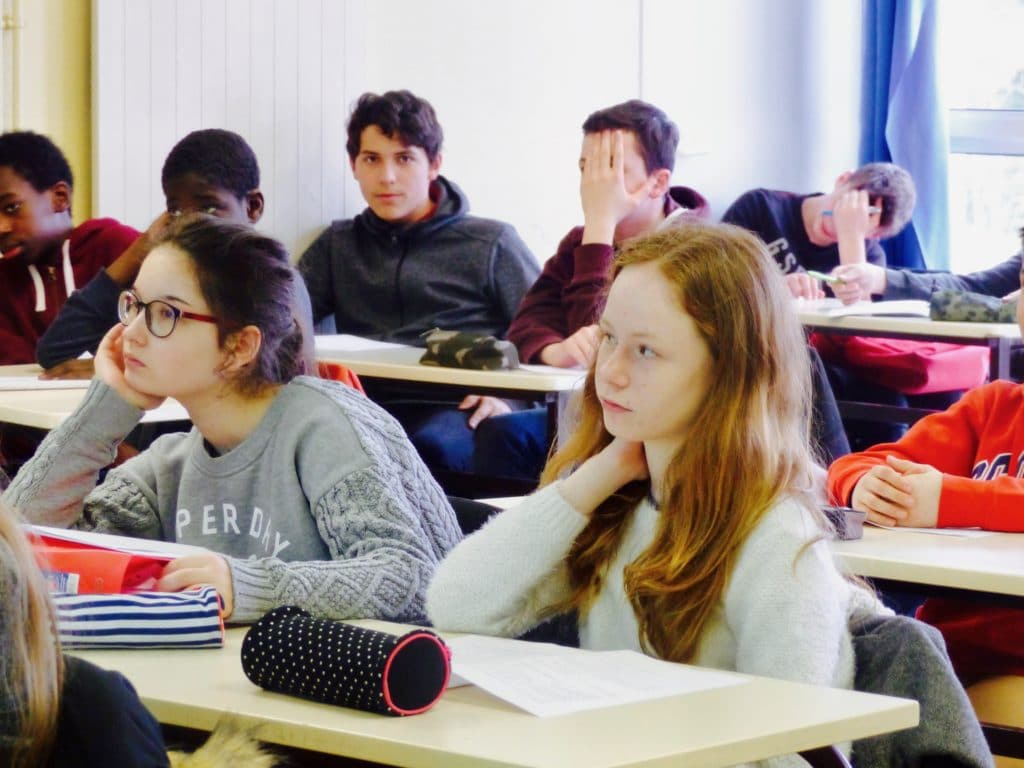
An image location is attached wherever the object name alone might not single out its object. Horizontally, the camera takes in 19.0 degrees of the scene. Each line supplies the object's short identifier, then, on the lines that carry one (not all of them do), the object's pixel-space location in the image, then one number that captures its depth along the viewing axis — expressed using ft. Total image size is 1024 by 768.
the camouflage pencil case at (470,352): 22.10
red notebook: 10.41
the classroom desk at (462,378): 21.23
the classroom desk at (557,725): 7.58
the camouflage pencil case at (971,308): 25.59
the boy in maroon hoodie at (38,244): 24.43
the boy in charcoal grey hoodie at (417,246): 28.61
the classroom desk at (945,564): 11.55
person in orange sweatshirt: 13.35
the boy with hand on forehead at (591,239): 24.29
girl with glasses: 11.50
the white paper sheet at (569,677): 8.45
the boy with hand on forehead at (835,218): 33.54
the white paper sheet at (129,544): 11.02
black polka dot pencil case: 8.24
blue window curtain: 40.18
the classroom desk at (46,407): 18.19
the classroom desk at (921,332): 24.84
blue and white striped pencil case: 9.74
